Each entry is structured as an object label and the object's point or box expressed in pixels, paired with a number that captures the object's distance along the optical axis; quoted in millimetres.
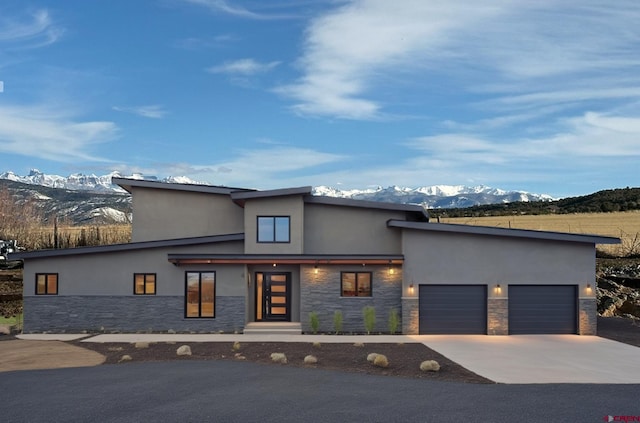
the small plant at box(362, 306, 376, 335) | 21906
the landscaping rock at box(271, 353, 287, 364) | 15648
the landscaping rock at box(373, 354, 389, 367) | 14948
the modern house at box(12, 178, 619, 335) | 21953
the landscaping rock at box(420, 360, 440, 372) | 14328
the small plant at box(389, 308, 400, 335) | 21844
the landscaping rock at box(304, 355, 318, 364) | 15500
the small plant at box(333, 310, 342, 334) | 21969
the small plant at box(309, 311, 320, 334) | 21891
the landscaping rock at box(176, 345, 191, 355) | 16906
